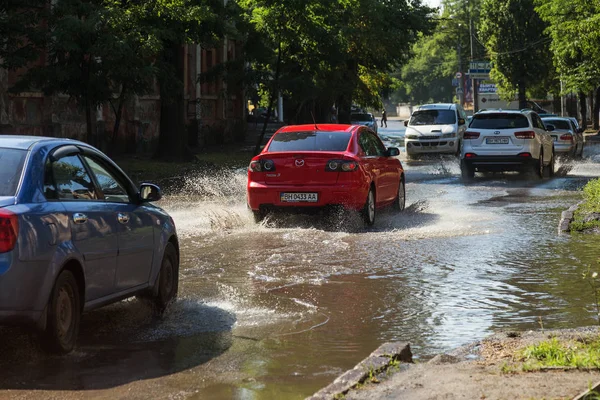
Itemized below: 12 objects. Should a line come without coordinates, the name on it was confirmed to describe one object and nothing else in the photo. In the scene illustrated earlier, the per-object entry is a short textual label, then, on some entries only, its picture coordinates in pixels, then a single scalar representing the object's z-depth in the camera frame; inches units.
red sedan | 595.5
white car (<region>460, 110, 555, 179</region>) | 1011.3
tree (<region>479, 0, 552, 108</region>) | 2839.6
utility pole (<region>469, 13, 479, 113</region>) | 3329.2
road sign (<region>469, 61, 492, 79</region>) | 3009.6
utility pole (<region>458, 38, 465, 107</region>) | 4016.7
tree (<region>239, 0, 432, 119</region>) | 1346.0
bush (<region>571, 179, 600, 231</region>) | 565.9
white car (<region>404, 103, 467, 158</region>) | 1412.4
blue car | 263.9
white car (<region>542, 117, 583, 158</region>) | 1403.2
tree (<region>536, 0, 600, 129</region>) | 1095.6
